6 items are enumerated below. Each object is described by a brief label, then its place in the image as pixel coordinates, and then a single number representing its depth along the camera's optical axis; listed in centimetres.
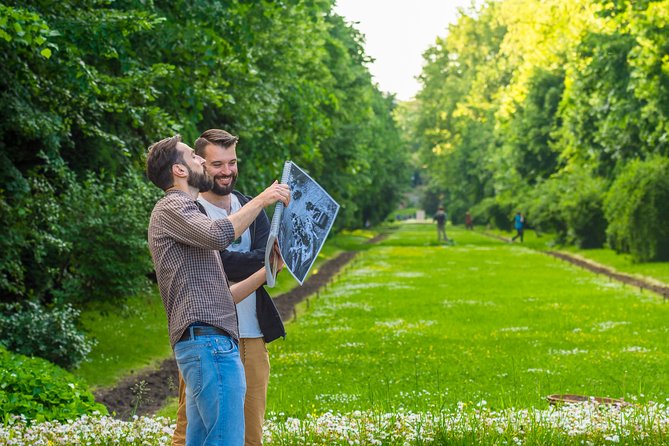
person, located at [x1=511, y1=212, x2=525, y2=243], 6284
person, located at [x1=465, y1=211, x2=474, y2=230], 9692
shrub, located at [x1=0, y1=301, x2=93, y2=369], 1278
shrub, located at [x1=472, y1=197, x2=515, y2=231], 7971
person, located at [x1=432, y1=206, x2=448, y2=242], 6107
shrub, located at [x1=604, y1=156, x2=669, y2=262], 3378
